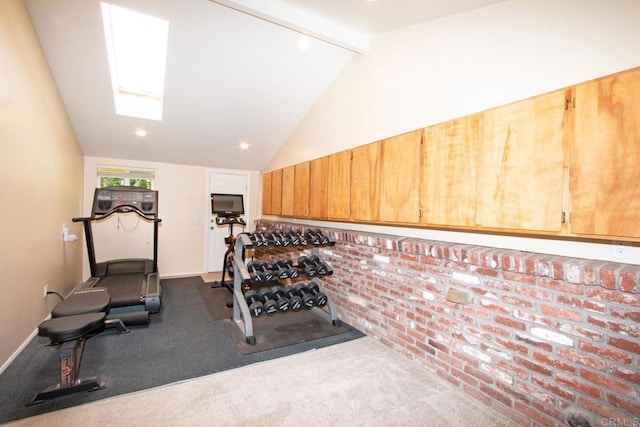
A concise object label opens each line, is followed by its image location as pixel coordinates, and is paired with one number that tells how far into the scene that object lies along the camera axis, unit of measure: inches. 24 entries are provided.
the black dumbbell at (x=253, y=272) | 125.1
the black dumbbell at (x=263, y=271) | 127.4
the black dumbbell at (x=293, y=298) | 124.0
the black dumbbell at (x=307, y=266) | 134.8
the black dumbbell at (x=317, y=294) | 131.2
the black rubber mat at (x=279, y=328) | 117.1
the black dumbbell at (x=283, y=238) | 137.0
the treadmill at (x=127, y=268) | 146.2
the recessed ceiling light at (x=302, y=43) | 126.5
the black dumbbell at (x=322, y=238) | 141.0
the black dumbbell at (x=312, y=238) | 139.2
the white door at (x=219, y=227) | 246.8
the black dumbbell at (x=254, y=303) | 120.6
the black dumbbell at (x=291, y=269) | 132.7
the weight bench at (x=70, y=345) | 79.8
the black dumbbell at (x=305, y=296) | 126.9
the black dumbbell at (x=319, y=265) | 137.3
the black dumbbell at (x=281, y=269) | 130.5
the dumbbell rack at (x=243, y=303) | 120.6
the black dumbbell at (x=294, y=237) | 137.2
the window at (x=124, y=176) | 212.1
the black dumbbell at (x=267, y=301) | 119.0
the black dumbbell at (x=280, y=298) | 122.3
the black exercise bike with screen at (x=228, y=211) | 203.2
